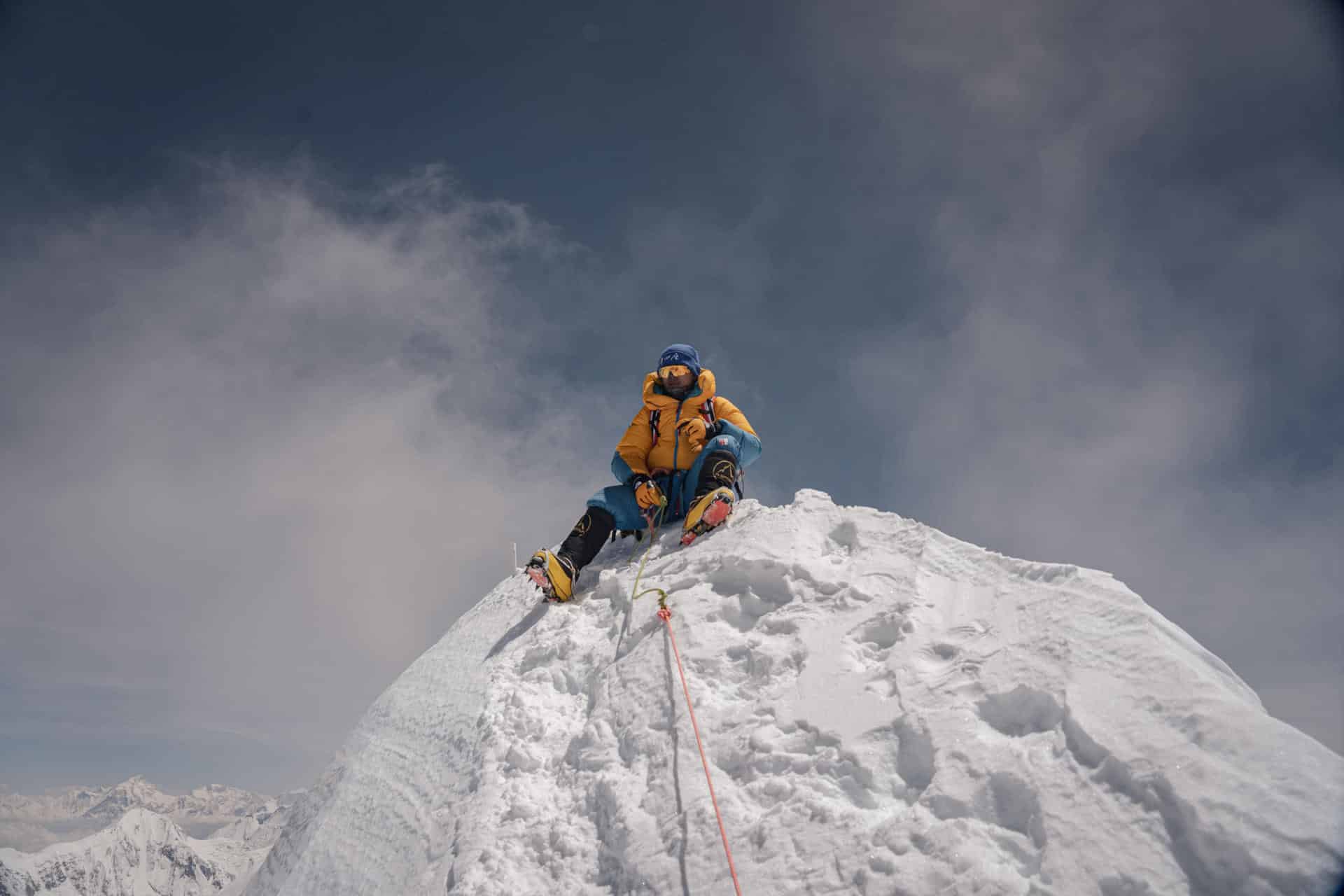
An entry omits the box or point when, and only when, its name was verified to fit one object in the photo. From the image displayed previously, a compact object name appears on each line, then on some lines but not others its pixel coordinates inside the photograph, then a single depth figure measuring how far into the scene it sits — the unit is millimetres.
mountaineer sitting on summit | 6238
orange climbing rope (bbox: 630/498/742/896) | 2990
